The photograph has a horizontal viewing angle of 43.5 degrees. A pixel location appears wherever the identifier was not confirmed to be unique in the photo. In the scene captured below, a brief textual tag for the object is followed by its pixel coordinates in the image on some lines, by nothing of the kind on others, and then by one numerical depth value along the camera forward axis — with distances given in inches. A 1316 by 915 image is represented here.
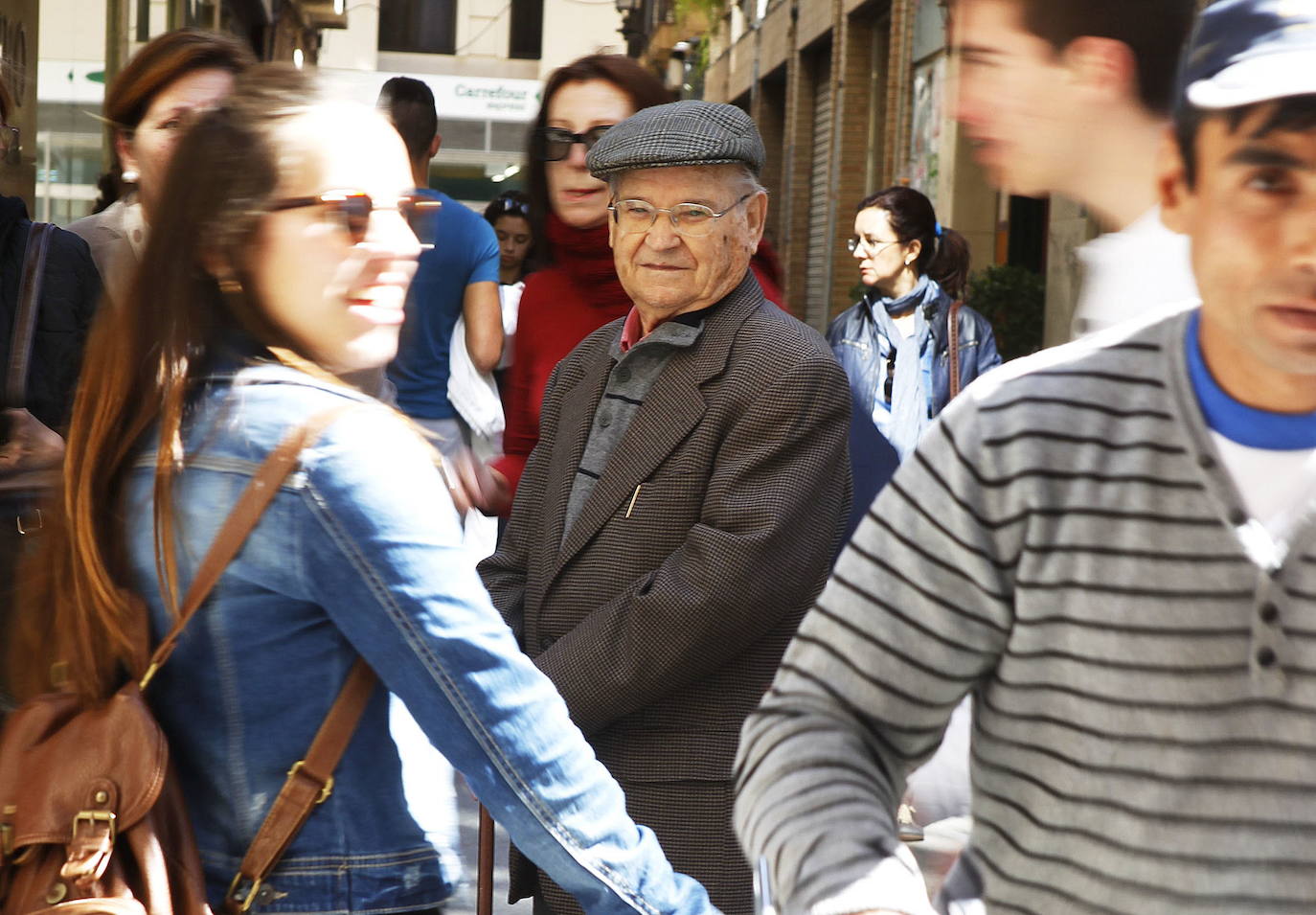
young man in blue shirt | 191.9
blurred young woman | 69.6
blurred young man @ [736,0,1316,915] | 54.1
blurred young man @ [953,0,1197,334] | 86.0
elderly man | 117.4
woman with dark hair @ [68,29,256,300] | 151.7
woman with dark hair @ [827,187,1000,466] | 294.2
